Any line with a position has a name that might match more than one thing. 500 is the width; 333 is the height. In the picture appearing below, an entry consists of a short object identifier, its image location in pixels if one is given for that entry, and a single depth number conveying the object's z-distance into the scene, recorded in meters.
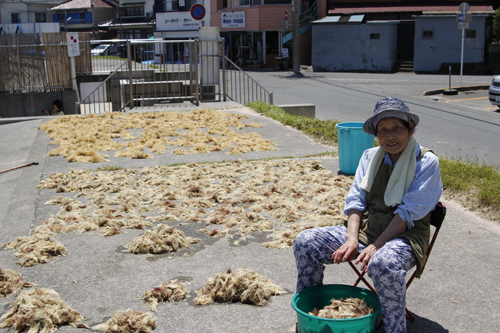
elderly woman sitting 3.34
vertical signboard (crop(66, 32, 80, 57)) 17.38
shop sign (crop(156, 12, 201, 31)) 51.88
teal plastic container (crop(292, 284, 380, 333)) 2.90
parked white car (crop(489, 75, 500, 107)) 16.94
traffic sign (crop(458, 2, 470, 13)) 22.73
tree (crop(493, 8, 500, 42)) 31.50
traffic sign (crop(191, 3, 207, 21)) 17.73
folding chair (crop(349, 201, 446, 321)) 3.45
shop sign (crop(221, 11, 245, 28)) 42.00
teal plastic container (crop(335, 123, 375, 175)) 7.56
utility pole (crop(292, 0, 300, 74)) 34.47
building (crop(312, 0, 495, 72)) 32.56
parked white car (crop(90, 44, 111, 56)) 43.34
